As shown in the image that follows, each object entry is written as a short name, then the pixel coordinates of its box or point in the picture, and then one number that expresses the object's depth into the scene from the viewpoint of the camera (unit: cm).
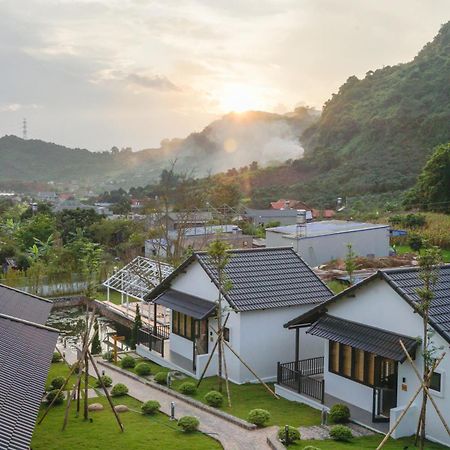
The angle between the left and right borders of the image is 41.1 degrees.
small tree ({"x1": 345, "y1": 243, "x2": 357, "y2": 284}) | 2500
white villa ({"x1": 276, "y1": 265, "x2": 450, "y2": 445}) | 1343
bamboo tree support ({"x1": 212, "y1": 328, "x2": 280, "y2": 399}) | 1691
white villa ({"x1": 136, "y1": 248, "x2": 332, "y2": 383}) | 1841
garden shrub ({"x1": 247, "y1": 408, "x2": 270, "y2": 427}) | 1437
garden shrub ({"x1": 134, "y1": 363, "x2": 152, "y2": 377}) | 1939
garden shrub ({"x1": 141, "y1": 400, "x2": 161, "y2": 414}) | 1541
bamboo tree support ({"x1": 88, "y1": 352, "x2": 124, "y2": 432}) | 1407
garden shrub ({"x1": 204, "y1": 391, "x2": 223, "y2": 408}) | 1603
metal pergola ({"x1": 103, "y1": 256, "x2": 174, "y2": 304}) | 3041
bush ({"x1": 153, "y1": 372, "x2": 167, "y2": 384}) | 1842
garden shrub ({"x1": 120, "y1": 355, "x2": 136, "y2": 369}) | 2047
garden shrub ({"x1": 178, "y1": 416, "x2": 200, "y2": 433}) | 1405
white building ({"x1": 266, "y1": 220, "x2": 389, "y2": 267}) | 3853
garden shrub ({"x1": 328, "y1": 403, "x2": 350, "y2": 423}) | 1450
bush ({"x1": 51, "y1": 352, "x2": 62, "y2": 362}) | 2174
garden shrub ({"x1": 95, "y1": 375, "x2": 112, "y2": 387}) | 1788
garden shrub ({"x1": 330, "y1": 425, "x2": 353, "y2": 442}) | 1333
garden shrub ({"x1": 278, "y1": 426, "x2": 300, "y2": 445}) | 1303
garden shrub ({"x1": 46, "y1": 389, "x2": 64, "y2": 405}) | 1641
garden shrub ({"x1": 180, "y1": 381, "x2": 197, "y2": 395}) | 1716
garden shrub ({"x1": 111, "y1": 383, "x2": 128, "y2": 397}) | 1714
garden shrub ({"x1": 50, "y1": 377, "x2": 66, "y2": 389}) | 1772
